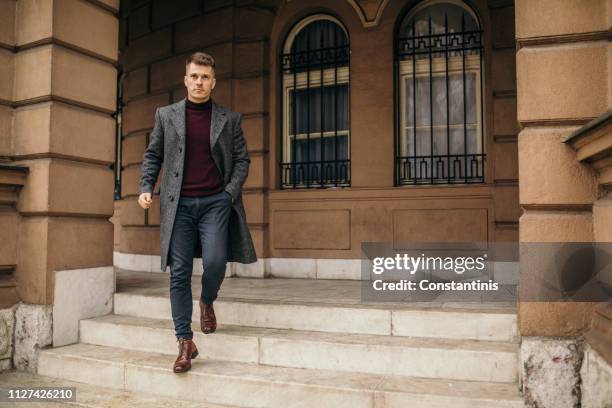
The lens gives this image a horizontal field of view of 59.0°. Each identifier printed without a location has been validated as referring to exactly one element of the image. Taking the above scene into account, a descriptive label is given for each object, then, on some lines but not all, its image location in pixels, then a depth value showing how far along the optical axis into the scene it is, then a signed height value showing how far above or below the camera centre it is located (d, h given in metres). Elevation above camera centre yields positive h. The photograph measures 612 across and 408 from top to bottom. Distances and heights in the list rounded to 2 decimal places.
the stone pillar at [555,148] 3.51 +0.58
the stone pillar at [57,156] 5.01 +0.74
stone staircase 3.73 -0.96
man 4.07 +0.34
